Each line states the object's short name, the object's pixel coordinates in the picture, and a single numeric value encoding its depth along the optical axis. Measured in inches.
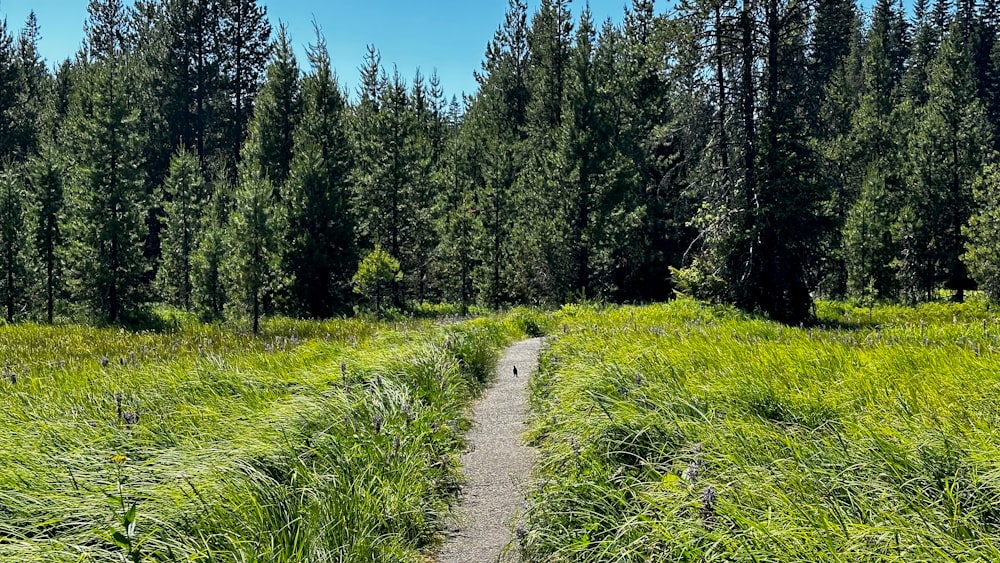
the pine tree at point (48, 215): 905.5
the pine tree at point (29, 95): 1501.0
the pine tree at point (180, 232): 1198.3
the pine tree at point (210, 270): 1040.2
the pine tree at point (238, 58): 1658.5
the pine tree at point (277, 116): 1145.4
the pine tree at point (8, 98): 1462.8
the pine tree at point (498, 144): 1153.4
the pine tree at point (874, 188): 1109.7
